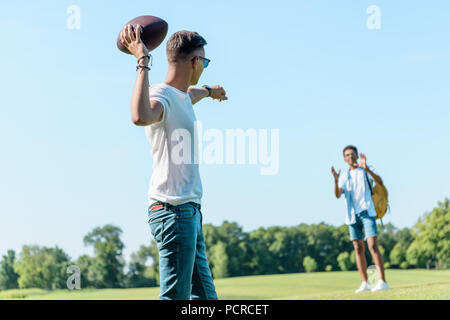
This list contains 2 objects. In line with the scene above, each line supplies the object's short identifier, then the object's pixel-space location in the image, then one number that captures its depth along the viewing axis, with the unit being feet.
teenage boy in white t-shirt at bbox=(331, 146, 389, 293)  29.63
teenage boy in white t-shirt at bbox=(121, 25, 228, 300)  10.10
